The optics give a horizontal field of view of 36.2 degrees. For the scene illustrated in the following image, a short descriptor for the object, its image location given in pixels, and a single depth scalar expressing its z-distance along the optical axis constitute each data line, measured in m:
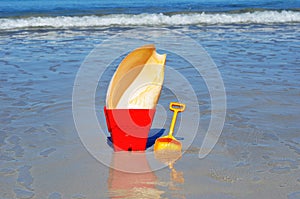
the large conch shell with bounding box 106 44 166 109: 3.13
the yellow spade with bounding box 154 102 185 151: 3.11
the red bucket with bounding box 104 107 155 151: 3.03
